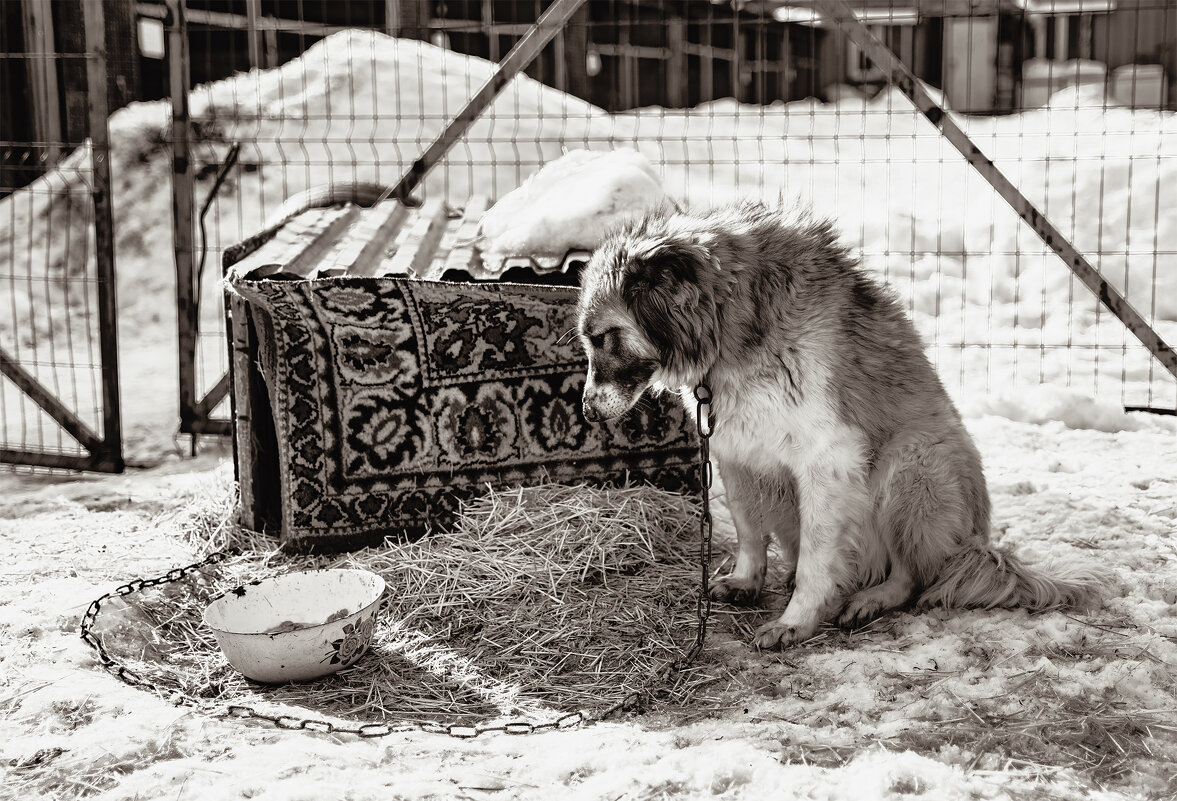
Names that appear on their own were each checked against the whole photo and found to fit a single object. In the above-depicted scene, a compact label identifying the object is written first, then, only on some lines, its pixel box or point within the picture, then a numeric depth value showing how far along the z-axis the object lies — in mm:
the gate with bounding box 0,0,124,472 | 5555
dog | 3246
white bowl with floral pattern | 3051
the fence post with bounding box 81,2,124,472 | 5469
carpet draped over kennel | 4023
